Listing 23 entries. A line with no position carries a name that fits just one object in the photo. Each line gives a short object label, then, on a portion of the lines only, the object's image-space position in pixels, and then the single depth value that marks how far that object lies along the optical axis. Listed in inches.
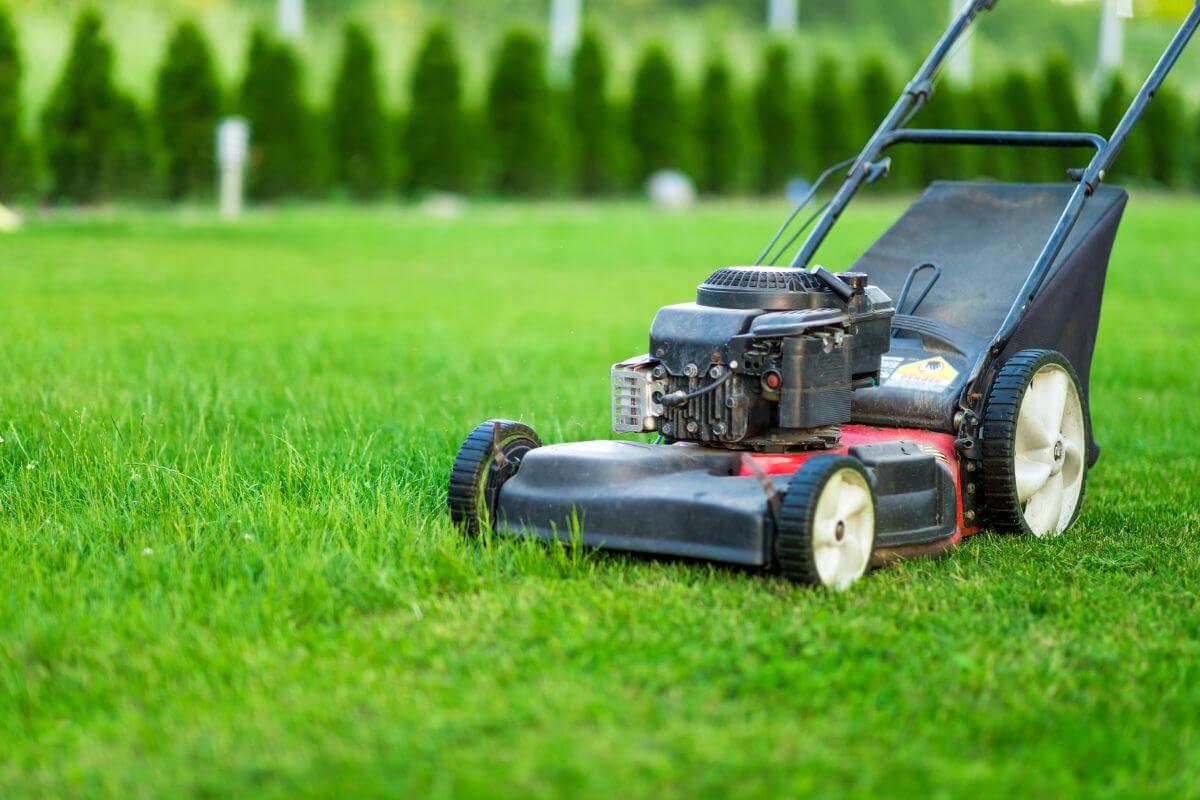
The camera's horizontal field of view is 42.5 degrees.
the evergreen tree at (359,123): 743.1
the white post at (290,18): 786.8
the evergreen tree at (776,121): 879.7
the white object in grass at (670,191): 827.4
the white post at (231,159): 661.9
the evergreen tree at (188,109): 692.1
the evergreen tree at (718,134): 863.1
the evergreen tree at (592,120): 807.1
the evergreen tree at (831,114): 896.3
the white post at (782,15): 1041.0
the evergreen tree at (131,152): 669.3
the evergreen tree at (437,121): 764.0
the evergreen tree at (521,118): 783.7
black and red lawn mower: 147.4
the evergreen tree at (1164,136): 1036.5
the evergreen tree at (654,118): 829.8
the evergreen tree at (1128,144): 955.2
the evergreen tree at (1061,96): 979.9
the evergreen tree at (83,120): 653.9
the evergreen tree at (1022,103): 962.1
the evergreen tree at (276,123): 718.5
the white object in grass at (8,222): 534.0
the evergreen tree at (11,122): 621.9
